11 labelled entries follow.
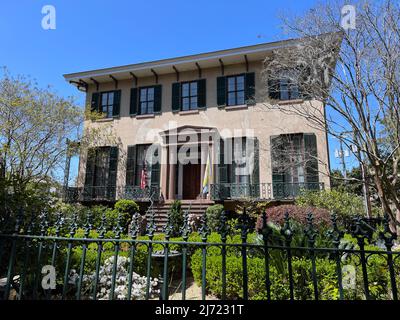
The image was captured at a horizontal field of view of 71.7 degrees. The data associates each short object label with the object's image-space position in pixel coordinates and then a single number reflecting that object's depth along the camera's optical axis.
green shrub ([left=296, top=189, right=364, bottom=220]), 10.48
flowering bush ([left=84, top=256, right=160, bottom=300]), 4.70
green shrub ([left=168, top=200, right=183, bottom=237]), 11.39
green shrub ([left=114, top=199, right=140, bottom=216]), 13.81
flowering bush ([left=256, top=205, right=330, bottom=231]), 8.13
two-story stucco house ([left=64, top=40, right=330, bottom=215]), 13.88
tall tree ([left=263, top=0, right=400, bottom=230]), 6.50
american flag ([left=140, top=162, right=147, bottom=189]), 15.21
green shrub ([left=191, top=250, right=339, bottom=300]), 4.36
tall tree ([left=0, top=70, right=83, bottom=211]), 13.98
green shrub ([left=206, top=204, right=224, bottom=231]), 11.48
